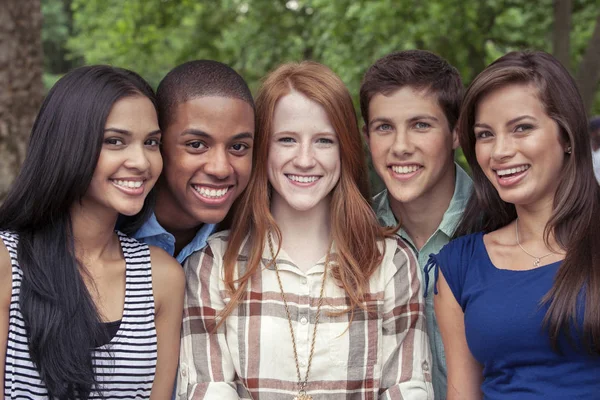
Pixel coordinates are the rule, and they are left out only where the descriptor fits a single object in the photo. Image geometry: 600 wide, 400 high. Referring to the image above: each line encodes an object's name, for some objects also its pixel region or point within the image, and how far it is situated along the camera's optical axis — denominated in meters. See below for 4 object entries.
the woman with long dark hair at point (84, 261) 2.84
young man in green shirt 3.55
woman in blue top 2.76
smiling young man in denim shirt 3.30
